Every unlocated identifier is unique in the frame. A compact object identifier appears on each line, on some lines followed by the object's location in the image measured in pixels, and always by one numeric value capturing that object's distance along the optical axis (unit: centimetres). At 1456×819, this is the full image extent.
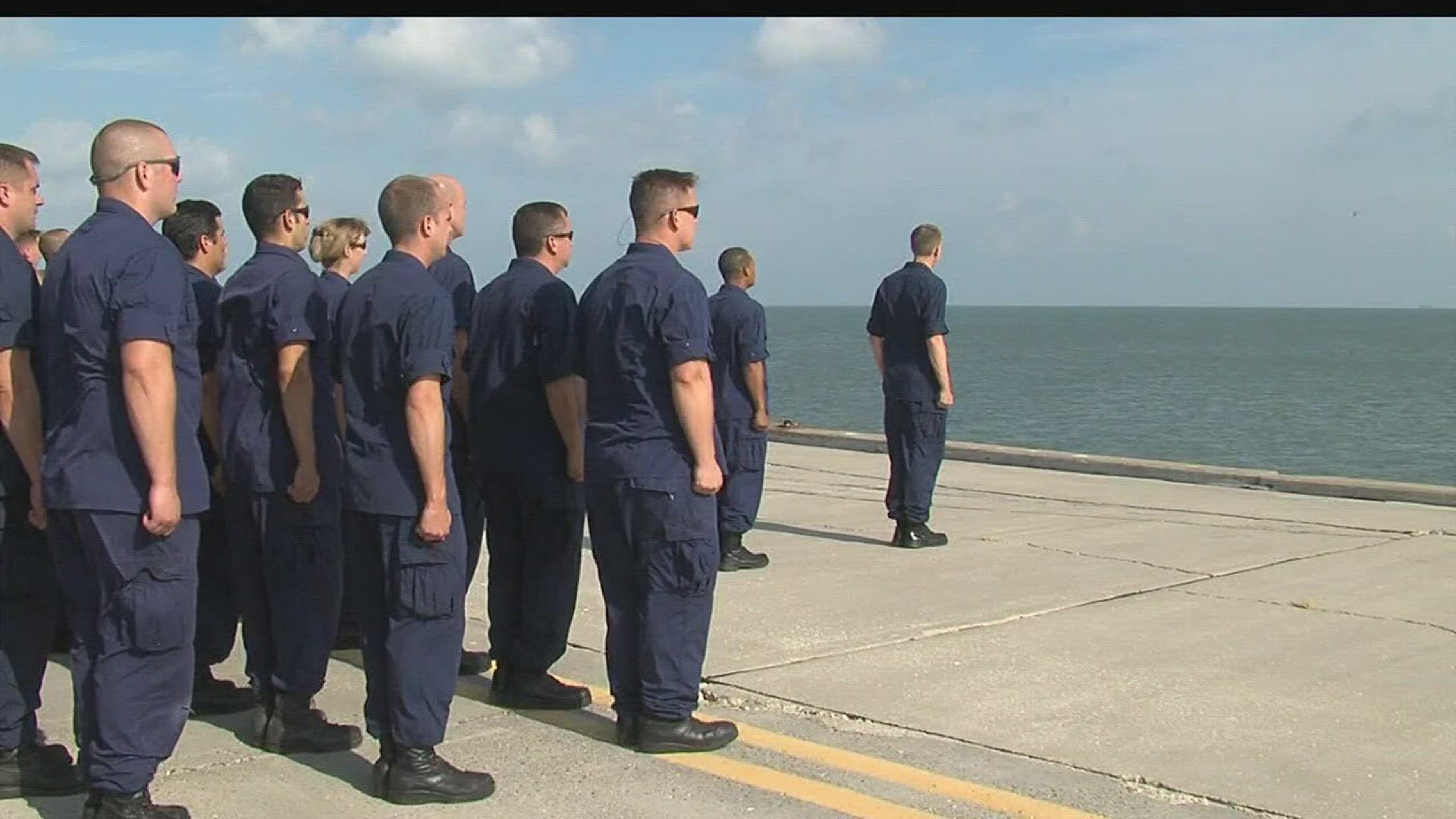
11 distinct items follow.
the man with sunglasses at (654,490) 559
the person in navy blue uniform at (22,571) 513
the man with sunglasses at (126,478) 462
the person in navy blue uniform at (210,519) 623
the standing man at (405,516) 511
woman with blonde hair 660
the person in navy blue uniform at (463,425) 676
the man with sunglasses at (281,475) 577
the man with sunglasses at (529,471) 624
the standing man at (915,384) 988
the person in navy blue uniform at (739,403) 930
